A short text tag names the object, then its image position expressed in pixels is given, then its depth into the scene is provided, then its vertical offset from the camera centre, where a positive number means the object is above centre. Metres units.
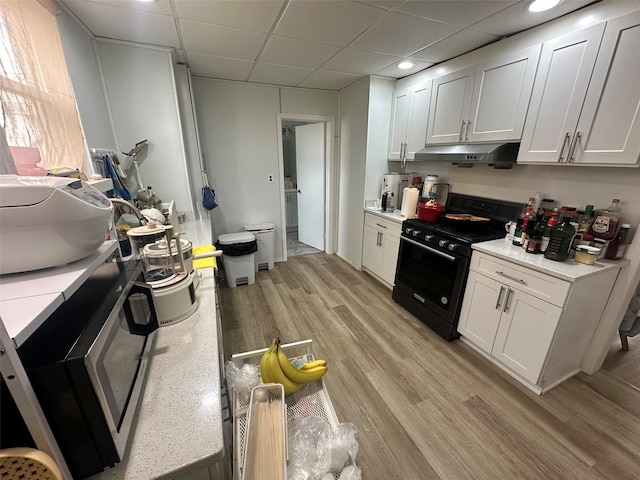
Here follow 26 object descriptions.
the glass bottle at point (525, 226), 1.78 -0.41
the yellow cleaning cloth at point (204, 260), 1.60 -0.62
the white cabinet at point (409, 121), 2.54 +0.46
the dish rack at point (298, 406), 1.03 -1.15
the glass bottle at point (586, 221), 1.61 -0.33
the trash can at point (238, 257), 2.92 -1.06
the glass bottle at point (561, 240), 1.53 -0.44
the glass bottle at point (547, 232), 1.64 -0.42
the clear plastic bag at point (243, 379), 1.22 -1.03
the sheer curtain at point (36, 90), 1.04 +0.32
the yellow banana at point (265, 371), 1.22 -0.97
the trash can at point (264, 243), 3.31 -1.01
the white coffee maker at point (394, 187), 2.98 -0.25
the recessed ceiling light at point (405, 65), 2.38 +0.92
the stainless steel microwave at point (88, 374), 0.48 -0.43
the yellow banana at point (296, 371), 1.25 -1.02
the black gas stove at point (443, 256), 1.99 -0.75
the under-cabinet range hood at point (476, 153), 1.91 +0.10
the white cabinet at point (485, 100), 1.77 +0.51
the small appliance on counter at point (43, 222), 0.50 -0.13
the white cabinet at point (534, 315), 1.49 -0.93
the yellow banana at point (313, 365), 1.33 -1.02
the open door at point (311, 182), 3.76 -0.28
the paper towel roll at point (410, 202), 2.57 -0.37
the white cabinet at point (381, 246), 2.73 -0.91
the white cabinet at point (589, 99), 1.34 +0.39
